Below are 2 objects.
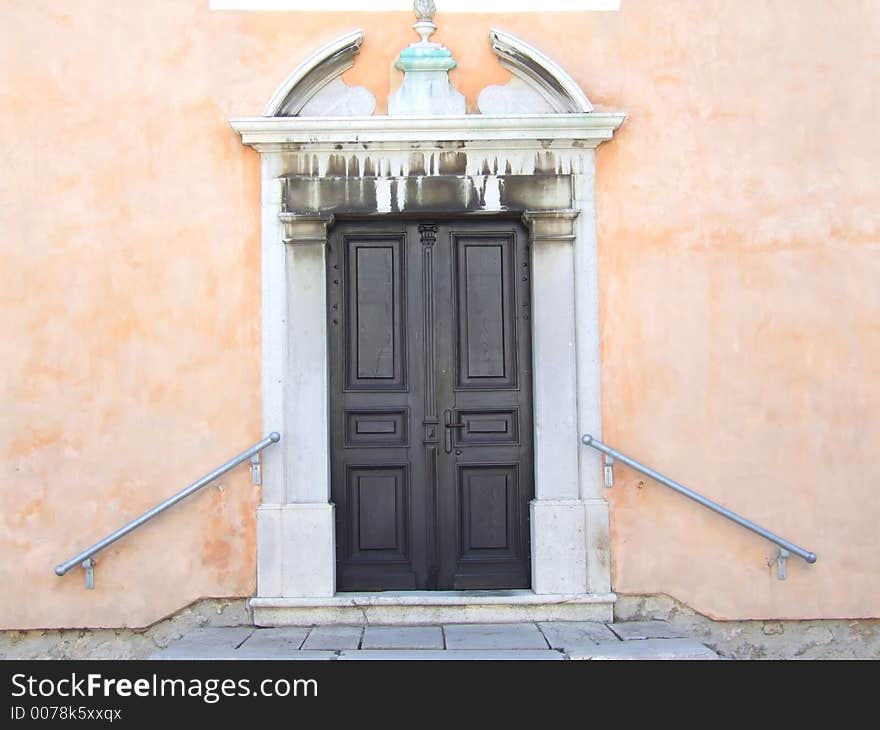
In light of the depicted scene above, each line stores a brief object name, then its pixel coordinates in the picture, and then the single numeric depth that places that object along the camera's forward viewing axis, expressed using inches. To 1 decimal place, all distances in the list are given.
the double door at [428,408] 223.6
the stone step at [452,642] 191.5
